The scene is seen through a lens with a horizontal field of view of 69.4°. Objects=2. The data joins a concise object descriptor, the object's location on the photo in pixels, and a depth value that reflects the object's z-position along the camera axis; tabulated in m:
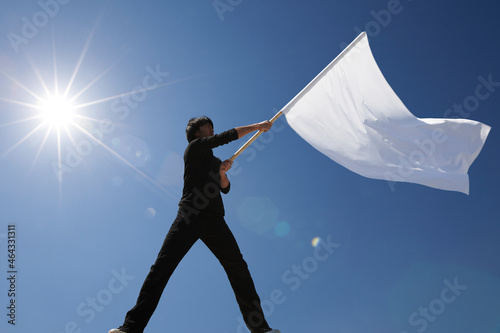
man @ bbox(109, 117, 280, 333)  4.29
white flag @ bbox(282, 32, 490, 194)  5.17
